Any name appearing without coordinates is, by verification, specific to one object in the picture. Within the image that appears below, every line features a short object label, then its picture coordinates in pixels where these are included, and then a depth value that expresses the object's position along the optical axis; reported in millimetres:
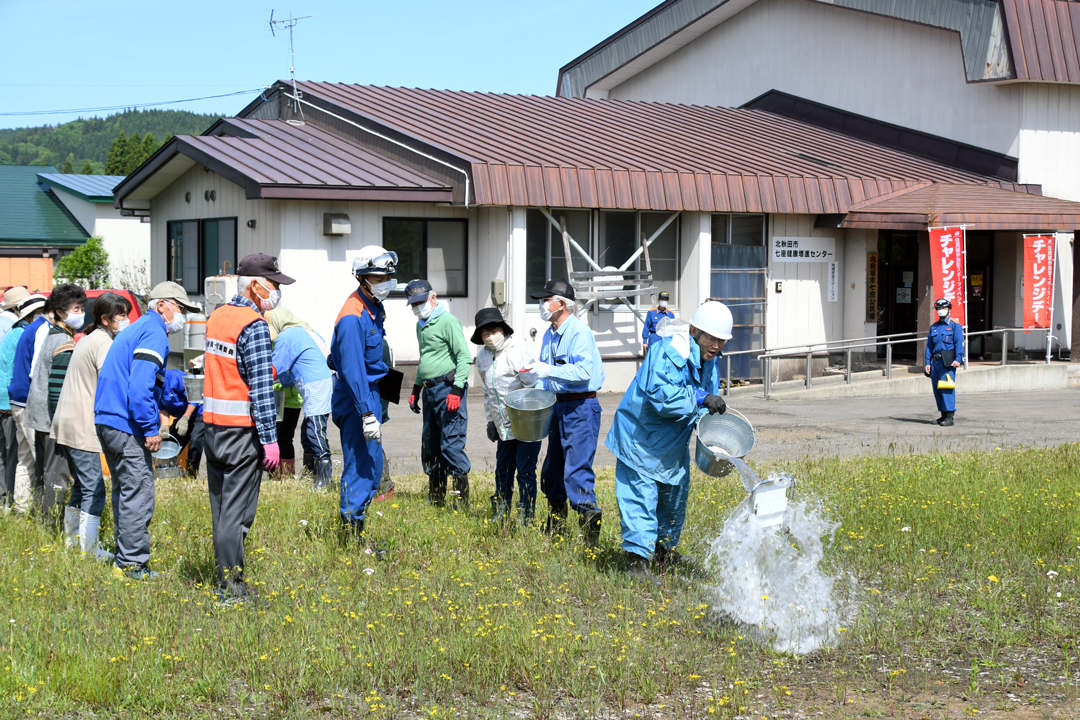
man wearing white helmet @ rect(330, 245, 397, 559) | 6742
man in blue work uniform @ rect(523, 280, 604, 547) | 7301
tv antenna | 20953
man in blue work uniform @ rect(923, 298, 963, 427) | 14273
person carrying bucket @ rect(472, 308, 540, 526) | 7918
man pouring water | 6316
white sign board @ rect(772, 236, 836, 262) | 20672
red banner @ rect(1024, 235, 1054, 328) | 20219
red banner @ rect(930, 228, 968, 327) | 19391
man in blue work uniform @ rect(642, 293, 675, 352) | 16734
